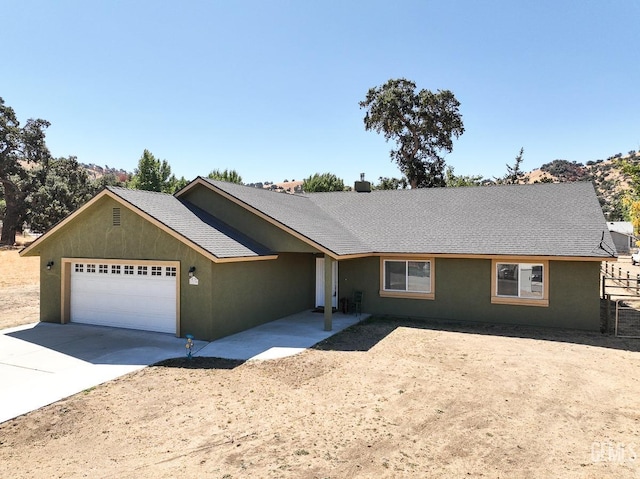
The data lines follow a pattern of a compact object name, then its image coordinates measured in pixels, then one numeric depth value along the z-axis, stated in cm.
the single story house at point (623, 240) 5632
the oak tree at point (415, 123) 4525
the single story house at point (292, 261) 1295
